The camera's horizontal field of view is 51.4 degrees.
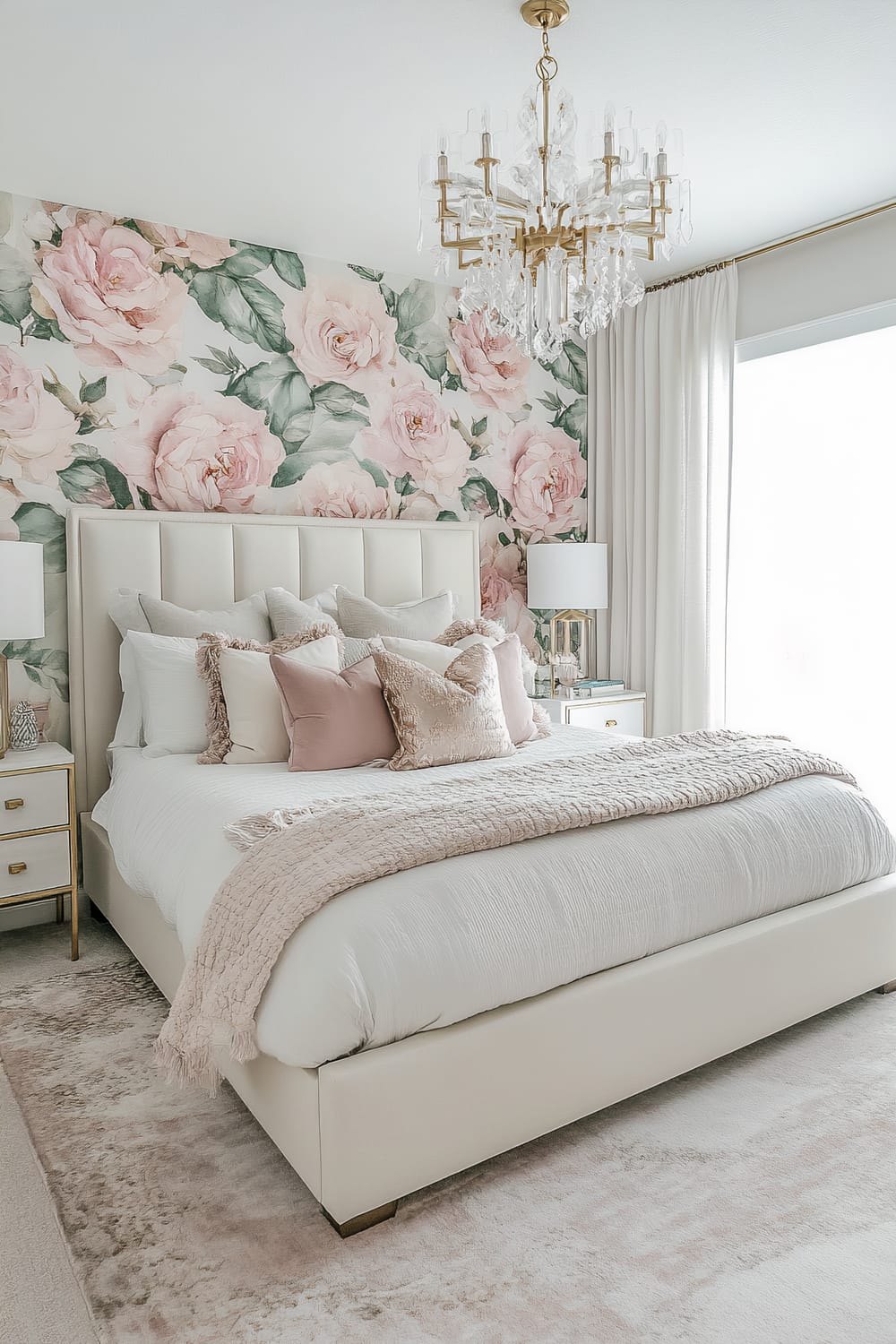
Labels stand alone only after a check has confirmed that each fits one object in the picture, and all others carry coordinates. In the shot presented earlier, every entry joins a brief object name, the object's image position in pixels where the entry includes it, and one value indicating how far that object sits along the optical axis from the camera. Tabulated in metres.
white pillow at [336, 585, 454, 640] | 3.56
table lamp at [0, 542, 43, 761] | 2.86
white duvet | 1.66
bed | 1.64
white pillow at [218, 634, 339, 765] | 2.88
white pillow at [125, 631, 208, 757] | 3.03
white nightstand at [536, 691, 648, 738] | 4.12
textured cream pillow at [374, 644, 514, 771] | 2.79
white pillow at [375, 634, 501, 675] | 3.20
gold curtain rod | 3.43
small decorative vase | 3.16
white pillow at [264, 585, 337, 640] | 3.36
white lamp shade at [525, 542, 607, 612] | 4.23
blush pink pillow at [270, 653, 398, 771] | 2.77
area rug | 1.50
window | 3.60
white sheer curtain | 4.11
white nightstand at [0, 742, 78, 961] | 2.87
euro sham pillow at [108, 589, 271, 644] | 3.28
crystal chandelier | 2.20
